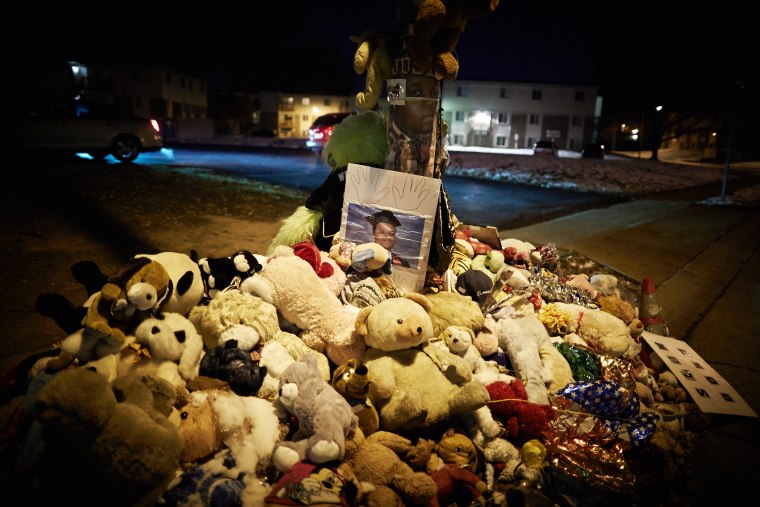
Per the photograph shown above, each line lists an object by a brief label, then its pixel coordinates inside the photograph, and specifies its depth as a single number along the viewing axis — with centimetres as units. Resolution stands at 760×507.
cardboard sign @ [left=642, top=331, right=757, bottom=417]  307
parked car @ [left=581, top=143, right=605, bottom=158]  3019
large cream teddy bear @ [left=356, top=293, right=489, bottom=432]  231
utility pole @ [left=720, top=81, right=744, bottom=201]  1096
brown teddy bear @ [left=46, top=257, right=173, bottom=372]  208
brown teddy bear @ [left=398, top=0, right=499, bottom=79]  304
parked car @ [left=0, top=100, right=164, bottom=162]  1160
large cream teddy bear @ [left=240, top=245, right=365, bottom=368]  273
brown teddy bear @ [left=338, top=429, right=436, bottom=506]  196
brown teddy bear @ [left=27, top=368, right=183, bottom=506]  160
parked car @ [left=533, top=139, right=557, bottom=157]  3022
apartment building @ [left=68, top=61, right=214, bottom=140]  3503
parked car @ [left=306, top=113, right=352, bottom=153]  1961
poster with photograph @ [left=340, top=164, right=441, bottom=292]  346
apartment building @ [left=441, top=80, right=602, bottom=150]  4731
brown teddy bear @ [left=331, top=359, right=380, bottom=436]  226
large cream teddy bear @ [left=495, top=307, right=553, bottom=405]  277
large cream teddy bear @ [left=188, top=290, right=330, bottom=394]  247
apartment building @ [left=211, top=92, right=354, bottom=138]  4922
